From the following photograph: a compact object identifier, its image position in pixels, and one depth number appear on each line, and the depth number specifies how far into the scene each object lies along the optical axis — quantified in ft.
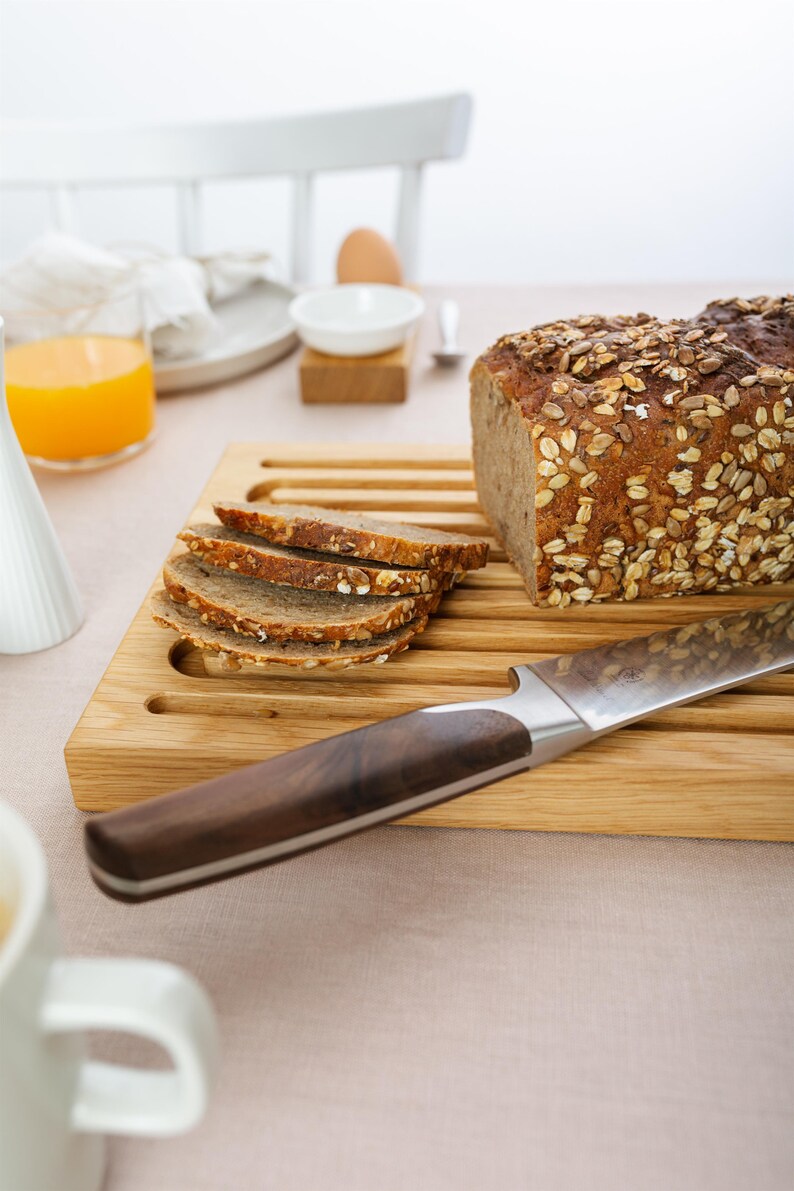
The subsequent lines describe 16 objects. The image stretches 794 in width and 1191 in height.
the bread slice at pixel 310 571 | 1.84
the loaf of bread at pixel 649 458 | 1.87
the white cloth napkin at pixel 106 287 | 2.57
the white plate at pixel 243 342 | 2.68
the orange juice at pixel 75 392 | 2.30
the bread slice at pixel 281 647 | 1.75
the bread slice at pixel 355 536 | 1.86
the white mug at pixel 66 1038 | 0.99
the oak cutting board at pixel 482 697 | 1.62
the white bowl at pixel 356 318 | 2.61
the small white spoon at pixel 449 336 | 2.76
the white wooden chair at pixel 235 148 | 3.28
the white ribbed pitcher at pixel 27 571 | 1.84
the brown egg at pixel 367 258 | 2.91
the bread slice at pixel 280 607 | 1.77
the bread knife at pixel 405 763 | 1.36
